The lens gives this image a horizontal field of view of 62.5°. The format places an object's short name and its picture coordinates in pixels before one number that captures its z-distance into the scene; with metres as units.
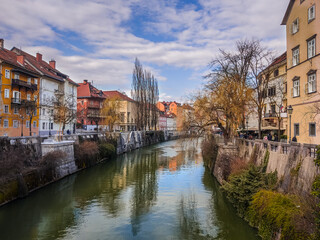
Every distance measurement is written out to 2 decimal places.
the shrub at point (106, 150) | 31.98
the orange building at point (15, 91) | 29.02
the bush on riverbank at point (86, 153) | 25.93
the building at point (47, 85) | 36.38
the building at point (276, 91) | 27.18
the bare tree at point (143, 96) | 54.84
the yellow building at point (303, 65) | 15.65
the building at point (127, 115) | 70.25
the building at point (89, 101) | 54.28
